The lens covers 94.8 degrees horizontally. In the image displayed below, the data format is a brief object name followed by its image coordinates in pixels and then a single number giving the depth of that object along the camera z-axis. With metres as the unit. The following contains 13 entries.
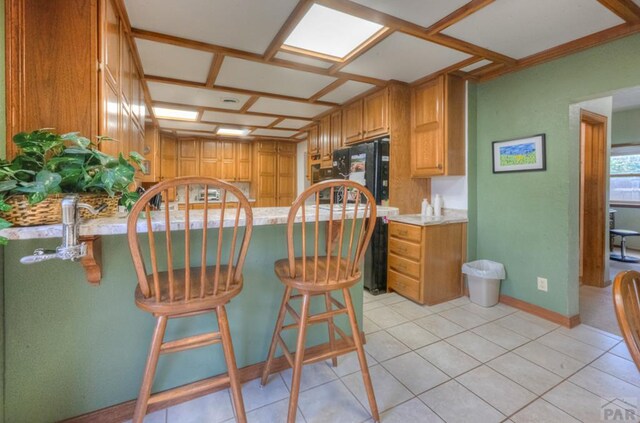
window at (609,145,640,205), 4.97
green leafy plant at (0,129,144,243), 1.00
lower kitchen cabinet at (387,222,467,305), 2.83
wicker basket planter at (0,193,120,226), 1.02
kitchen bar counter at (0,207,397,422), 1.25
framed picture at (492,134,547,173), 2.56
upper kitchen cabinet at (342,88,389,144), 3.24
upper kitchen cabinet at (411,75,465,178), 2.89
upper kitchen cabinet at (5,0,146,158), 1.20
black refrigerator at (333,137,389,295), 3.14
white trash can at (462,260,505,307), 2.79
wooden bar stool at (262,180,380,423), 1.29
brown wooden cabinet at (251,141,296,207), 6.05
